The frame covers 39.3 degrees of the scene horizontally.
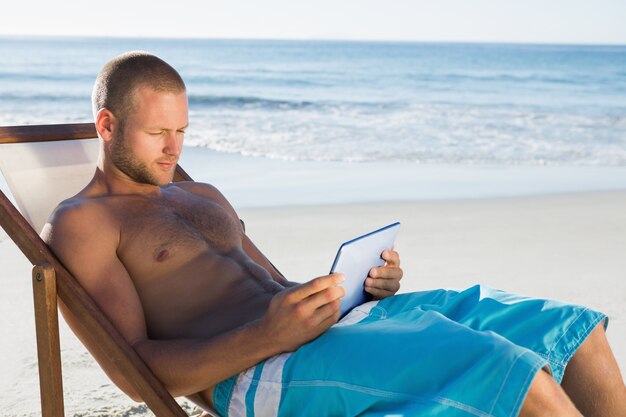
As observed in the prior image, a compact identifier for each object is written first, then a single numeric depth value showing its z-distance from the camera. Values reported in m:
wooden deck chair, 2.21
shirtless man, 2.15
